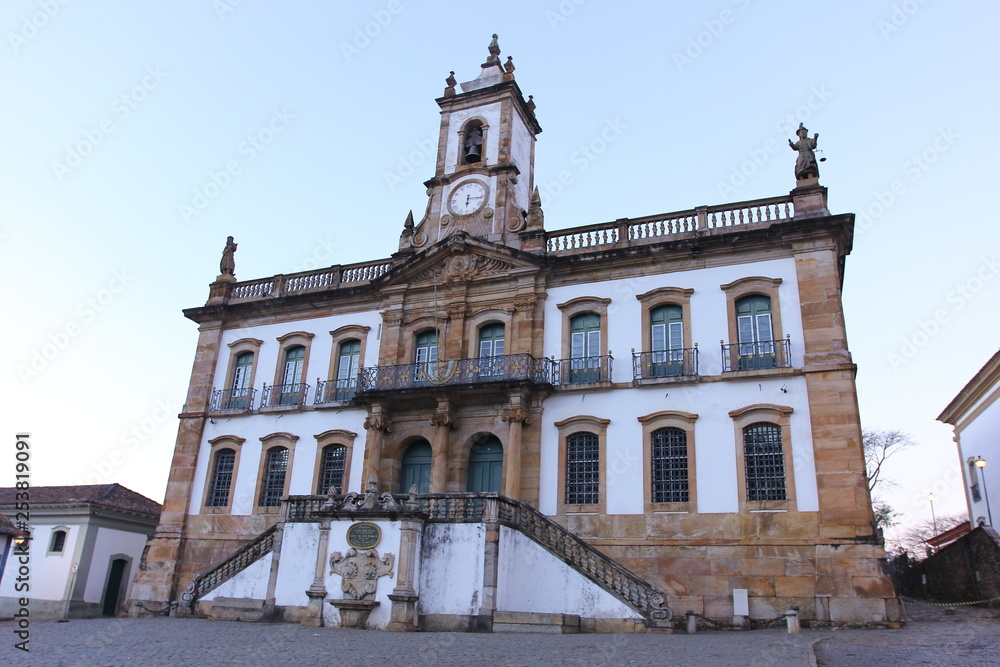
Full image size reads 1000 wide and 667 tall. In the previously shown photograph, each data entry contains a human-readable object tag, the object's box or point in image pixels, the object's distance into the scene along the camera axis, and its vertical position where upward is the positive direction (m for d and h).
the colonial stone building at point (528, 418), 15.27 +4.53
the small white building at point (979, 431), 23.84 +6.18
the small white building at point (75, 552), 24.22 +1.11
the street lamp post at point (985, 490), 24.42 +4.22
